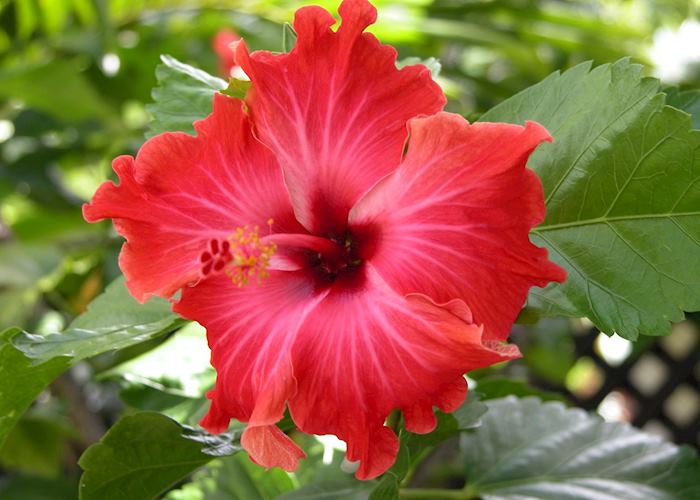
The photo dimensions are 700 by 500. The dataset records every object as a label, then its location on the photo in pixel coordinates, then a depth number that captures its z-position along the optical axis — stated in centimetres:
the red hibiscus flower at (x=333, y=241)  49
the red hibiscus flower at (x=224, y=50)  129
